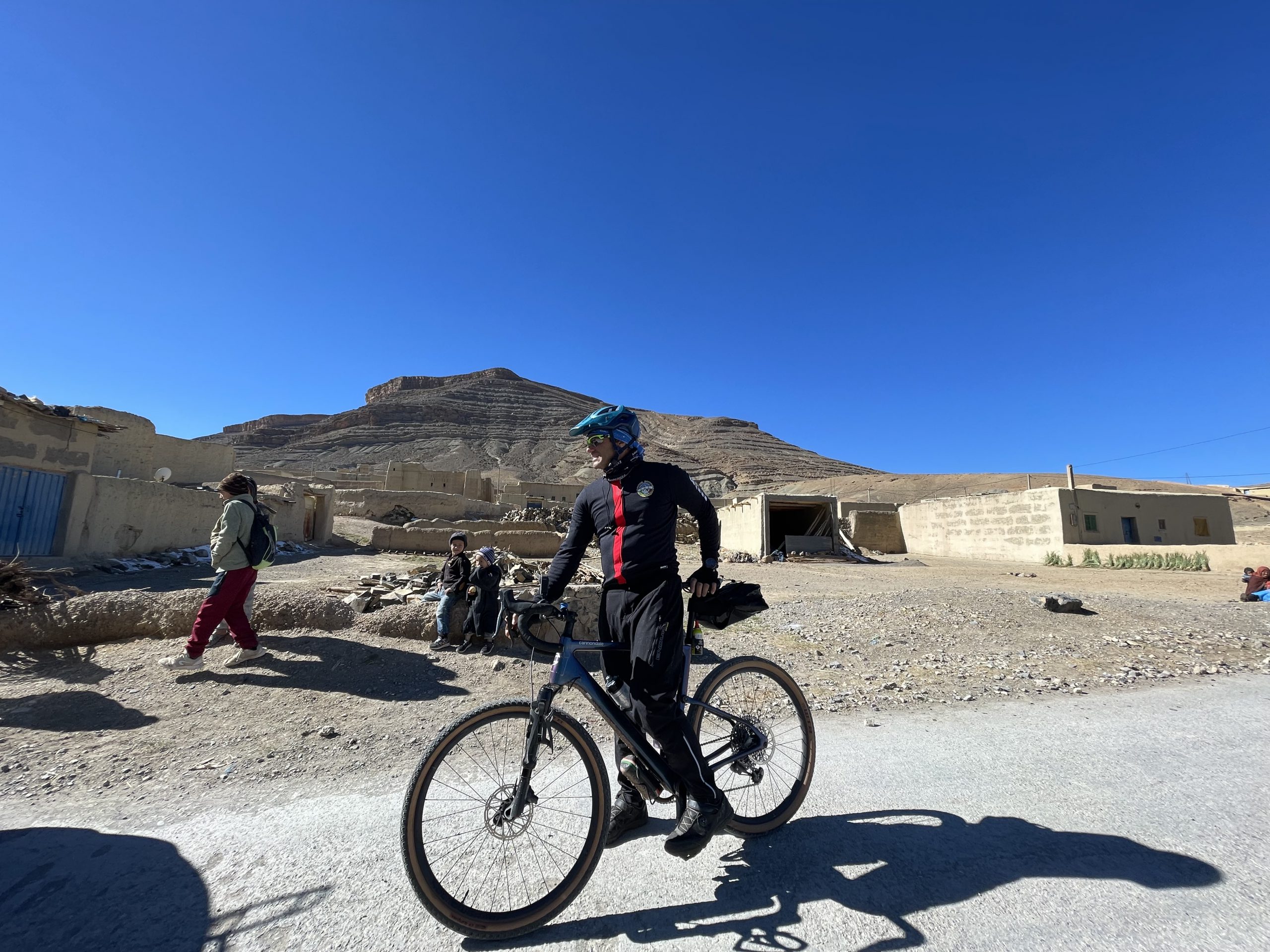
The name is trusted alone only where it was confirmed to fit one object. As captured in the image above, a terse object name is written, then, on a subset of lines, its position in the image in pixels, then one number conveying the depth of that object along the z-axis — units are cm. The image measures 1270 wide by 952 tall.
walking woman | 424
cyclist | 199
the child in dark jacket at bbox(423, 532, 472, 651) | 551
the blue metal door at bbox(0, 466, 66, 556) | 934
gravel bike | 173
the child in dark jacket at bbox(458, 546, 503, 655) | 528
